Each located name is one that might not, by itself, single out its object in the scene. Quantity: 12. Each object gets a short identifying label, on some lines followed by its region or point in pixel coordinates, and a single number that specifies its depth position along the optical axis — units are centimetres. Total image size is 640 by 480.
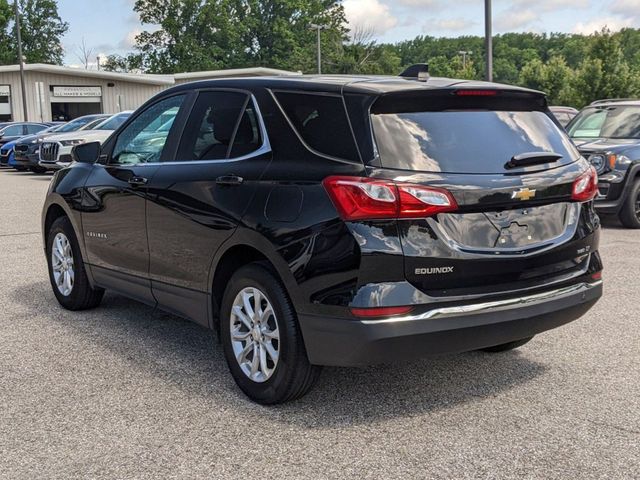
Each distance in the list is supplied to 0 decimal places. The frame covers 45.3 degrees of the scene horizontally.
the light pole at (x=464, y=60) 8199
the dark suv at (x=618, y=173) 1080
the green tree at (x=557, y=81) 4930
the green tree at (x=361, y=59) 6297
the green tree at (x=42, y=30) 9119
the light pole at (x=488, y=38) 1838
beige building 4734
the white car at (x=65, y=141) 1939
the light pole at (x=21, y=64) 3742
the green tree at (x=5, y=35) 7794
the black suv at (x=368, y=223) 354
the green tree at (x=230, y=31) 8288
